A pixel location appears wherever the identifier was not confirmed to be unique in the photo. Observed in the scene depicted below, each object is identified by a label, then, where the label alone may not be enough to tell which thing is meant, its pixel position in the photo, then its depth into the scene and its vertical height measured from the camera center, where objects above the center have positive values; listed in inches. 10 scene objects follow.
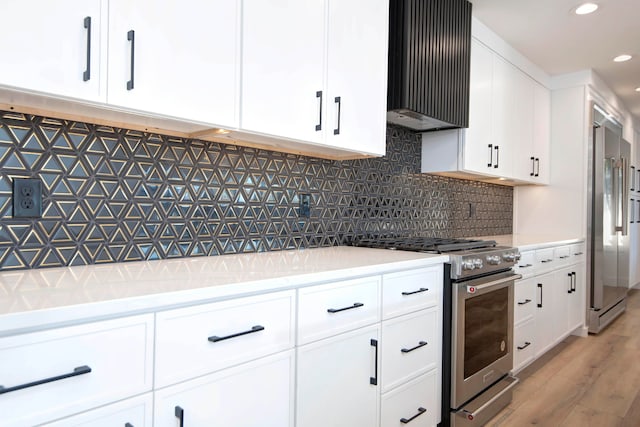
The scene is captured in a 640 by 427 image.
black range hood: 93.0 +36.3
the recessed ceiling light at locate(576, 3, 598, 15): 110.7 +56.4
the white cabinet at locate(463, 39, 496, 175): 117.9 +29.8
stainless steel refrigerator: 161.5 -1.2
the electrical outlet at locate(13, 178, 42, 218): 50.2 +1.5
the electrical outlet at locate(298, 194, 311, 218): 85.9 +1.9
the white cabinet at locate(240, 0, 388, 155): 61.0 +23.8
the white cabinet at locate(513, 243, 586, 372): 115.0 -25.5
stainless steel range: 80.7 -22.1
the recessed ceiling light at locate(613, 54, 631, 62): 148.2 +57.8
